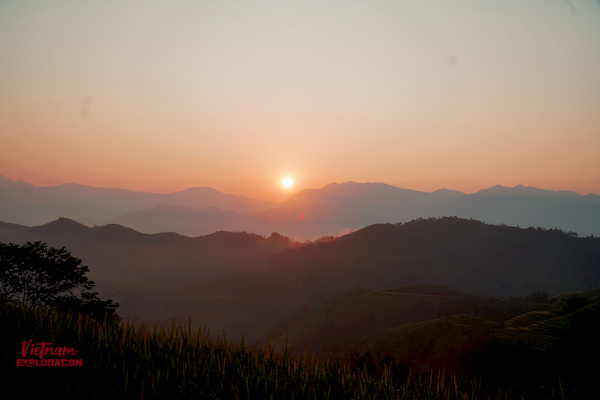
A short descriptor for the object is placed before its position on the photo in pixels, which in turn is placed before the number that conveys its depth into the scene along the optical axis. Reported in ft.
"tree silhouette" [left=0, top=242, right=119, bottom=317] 87.92
